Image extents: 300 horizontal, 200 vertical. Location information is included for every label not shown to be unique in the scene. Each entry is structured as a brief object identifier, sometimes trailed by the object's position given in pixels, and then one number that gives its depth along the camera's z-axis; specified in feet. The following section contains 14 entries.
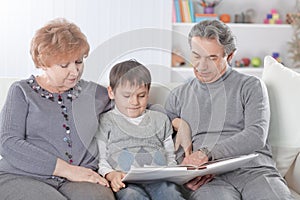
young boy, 6.38
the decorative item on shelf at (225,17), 14.71
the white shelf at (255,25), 14.71
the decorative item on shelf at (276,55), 15.10
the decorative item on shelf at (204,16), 14.60
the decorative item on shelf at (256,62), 14.93
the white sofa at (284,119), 7.32
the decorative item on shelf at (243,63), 14.97
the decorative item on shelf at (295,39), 14.49
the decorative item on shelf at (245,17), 14.83
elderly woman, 6.34
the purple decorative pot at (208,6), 14.61
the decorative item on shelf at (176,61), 13.62
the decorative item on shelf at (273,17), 14.84
